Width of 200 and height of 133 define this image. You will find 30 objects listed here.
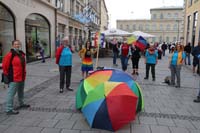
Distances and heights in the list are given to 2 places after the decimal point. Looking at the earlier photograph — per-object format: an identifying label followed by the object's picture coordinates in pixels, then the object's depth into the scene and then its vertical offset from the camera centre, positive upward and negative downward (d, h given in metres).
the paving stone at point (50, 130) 3.96 -1.55
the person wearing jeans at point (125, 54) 10.45 -0.26
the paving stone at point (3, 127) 4.02 -1.53
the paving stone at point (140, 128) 4.05 -1.57
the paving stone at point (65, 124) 4.20 -1.54
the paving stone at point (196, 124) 4.35 -1.58
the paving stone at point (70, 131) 3.98 -1.56
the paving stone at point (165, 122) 4.41 -1.56
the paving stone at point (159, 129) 4.07 -1.58
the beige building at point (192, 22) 20.56 +3.03
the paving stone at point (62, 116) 4.61 -1.51
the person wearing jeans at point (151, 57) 8.82 -0.33
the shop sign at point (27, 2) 12.43 +2.85
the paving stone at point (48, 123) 4.22 -1.53
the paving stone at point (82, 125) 4.16 -1.54
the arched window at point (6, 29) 11.25 +1.08
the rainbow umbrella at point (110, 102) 3.97 -1.04
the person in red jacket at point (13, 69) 4.61 -0.47
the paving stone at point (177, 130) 4.09 -1.59
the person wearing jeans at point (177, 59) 7.58 -0.36
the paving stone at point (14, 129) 3.94 -1.54
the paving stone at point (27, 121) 4.26 -1.52
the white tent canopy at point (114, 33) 19.66 +1.51
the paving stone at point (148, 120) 4.48 -1.55
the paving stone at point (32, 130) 3.95 -1.55
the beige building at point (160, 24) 68.31 +8.28
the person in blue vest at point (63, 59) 6.52 -0.33
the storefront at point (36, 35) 14.11 +0.96
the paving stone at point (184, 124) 4.34 -1.57
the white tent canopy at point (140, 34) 22.50 +1.61
